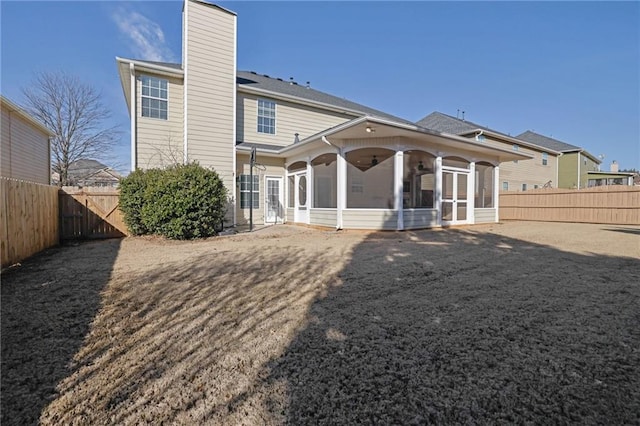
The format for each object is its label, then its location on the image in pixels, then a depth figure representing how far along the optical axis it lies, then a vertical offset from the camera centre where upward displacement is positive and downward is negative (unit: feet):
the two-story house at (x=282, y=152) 32.14 +6.44
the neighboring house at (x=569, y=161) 85.05 +13.39
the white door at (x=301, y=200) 38.17 +0.70
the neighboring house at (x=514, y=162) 61.77 +13.31
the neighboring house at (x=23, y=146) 30.42 +6.69
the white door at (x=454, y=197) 36.35 +1.19
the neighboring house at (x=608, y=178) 95.25 +10.07
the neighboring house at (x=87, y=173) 69.54 +7.80
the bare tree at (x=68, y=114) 59.26 +18.45
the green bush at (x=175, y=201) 26.84 +0.34
